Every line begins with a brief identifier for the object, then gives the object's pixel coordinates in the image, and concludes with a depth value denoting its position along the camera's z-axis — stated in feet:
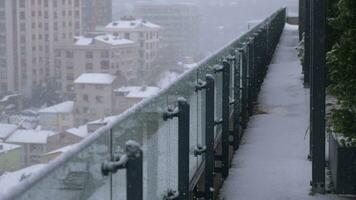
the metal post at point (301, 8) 68.95
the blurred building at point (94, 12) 205.77
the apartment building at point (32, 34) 178.91
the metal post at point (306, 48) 34.59
